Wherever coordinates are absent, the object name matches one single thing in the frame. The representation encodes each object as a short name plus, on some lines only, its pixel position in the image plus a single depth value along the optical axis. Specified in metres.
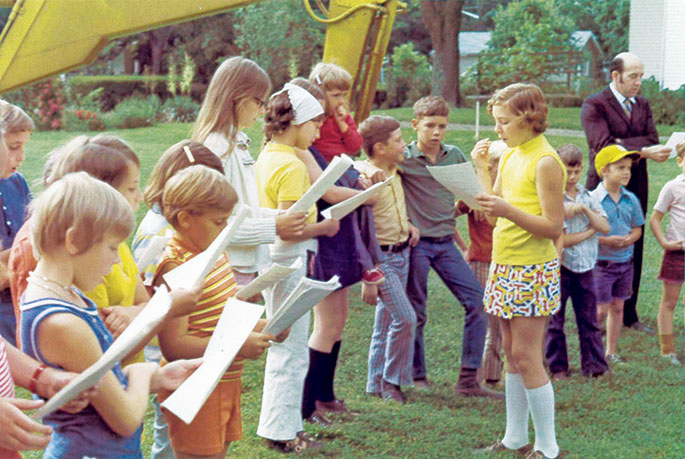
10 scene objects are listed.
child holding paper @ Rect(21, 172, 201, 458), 2.18
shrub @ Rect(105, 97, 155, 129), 21.09
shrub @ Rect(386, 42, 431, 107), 30.53
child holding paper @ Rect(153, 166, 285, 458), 2.86
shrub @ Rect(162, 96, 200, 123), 23.25
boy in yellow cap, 5.94
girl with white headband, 4.17
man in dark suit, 6.53
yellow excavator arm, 5.13
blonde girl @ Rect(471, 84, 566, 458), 3.94
